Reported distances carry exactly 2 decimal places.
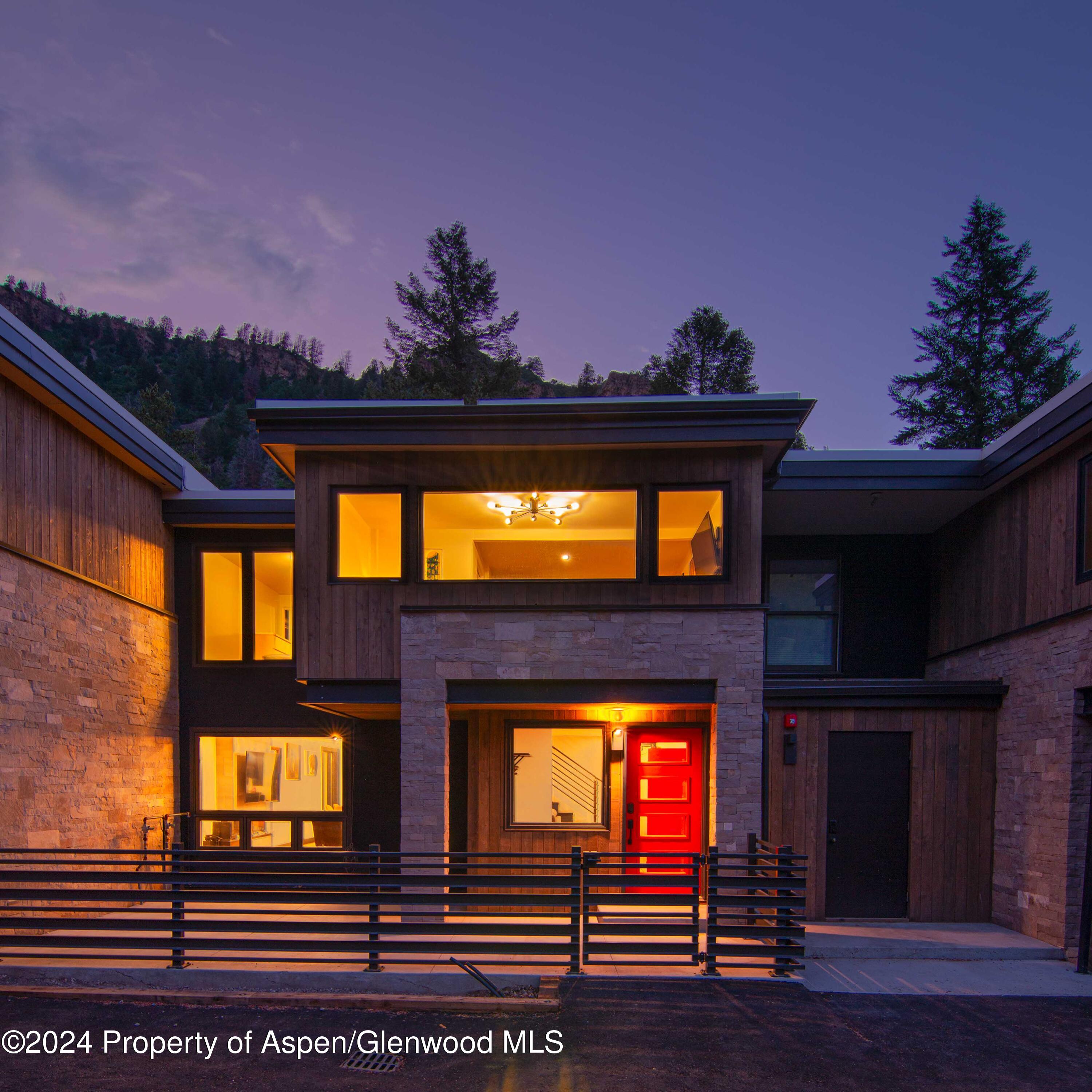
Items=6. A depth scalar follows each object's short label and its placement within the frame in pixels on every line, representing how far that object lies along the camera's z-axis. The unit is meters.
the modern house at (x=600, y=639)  7.62
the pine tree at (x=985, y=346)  26.41
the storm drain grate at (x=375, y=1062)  4.72
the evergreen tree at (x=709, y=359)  28.17
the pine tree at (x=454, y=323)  31.16
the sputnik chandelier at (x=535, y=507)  8.42
